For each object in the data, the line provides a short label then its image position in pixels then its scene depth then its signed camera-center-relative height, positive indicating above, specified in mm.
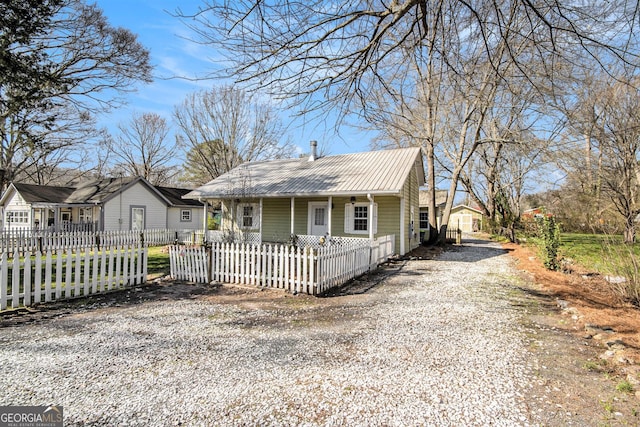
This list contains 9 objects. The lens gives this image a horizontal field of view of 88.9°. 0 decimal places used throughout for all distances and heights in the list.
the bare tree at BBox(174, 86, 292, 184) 29438 +7674
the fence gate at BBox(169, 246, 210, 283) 8695 -1184
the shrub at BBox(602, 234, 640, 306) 6270 -1017
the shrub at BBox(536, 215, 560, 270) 10156 -664
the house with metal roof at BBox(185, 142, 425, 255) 14430 +1123
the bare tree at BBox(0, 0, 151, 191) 8609 +5271
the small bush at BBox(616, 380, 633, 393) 3225 -1671
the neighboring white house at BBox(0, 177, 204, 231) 23344 +1037
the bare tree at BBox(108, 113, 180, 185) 37812 +8384
